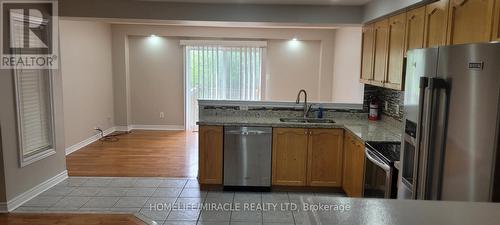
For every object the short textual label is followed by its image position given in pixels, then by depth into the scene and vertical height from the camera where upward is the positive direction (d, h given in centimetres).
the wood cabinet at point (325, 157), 406 -92
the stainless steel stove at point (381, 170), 262 -72
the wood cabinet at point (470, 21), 197 +37
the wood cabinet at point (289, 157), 407 -92
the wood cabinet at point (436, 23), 248 +42
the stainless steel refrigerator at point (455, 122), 152 -20
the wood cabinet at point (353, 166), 337 -90
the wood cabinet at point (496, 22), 187 +32
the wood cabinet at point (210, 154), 411 -91
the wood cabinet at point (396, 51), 320 +27
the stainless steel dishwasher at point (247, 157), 406 -93
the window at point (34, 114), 365 -44
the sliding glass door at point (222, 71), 757 +14
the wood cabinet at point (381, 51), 361 +30
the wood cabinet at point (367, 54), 405 +31
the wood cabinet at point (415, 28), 285 +44
